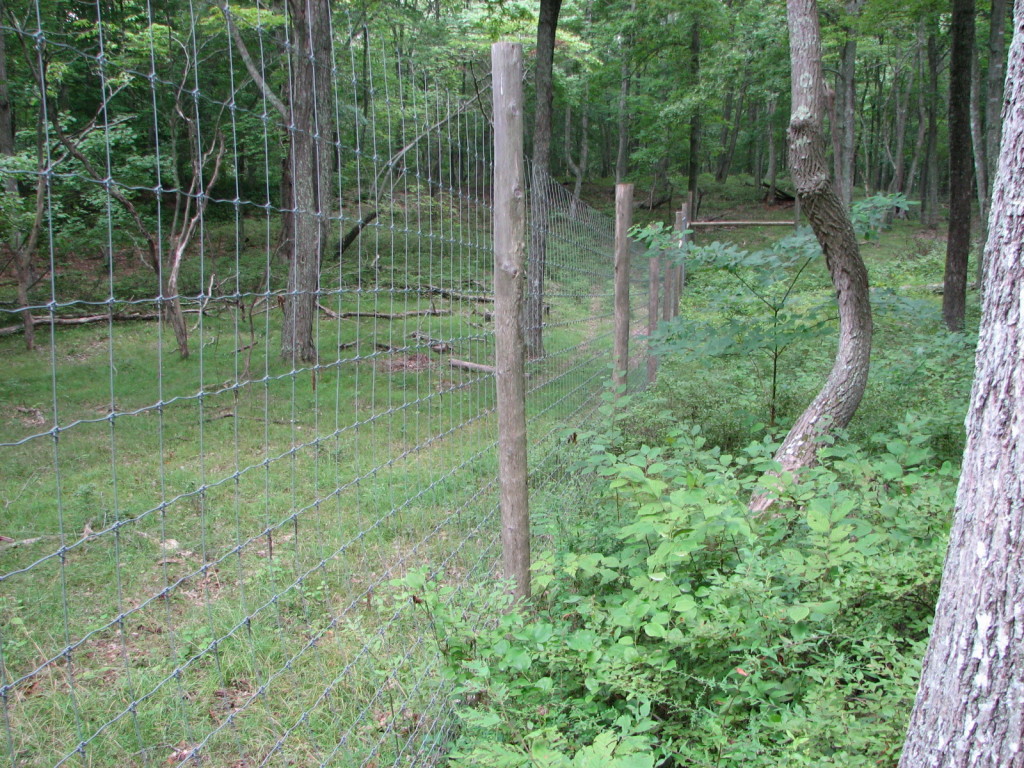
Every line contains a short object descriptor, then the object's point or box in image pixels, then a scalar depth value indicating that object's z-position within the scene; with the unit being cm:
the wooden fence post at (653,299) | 762
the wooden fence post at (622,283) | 562
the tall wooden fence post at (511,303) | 260
